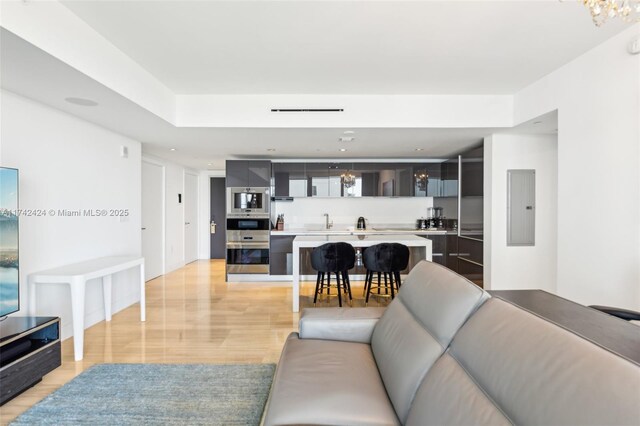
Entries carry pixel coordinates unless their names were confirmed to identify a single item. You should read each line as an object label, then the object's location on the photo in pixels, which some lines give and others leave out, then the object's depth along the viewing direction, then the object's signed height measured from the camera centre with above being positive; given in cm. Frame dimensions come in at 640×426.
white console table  268 -63
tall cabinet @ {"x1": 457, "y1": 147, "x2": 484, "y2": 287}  452 -8
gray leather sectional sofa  71 -57
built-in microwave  569 +15
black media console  207 -105
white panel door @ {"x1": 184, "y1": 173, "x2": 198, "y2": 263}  705 -18
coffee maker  600 -18
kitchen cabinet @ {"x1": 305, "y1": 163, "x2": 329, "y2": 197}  603 +59
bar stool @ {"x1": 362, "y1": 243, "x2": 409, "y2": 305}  399 -62
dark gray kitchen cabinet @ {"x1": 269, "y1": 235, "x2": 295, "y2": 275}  565 -80
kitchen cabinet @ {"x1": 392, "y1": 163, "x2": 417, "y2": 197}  607 +61
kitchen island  401 -43
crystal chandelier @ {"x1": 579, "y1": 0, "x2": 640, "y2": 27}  132 +88
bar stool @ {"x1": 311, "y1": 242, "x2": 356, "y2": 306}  395 -61
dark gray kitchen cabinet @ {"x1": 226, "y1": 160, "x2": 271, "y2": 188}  571 +69
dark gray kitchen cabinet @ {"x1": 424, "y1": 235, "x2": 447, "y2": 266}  564 -69
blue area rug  193 -131
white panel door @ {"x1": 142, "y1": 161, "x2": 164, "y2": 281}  546 -16
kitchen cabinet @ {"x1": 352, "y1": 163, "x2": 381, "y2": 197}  606 +59
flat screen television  225 -25
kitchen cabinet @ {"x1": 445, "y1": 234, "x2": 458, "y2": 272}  531 -75
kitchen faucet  634 -27
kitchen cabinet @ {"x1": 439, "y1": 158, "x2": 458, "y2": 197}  543 +59
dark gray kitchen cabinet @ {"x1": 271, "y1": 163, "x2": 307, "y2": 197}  600 +59
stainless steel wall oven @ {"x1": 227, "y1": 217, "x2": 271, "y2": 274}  566 -65
